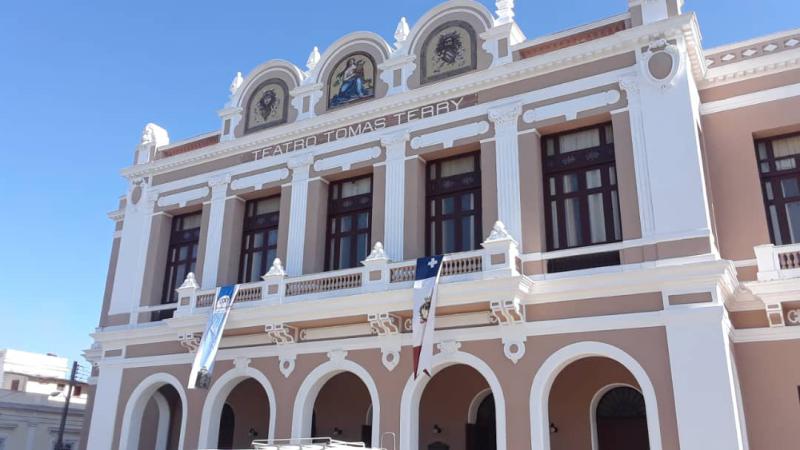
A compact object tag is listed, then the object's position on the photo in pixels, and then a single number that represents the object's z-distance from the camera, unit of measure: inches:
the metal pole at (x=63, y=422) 1090.1
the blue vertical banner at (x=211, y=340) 708.0
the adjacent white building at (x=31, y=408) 1299.2
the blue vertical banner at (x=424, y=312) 591.2
